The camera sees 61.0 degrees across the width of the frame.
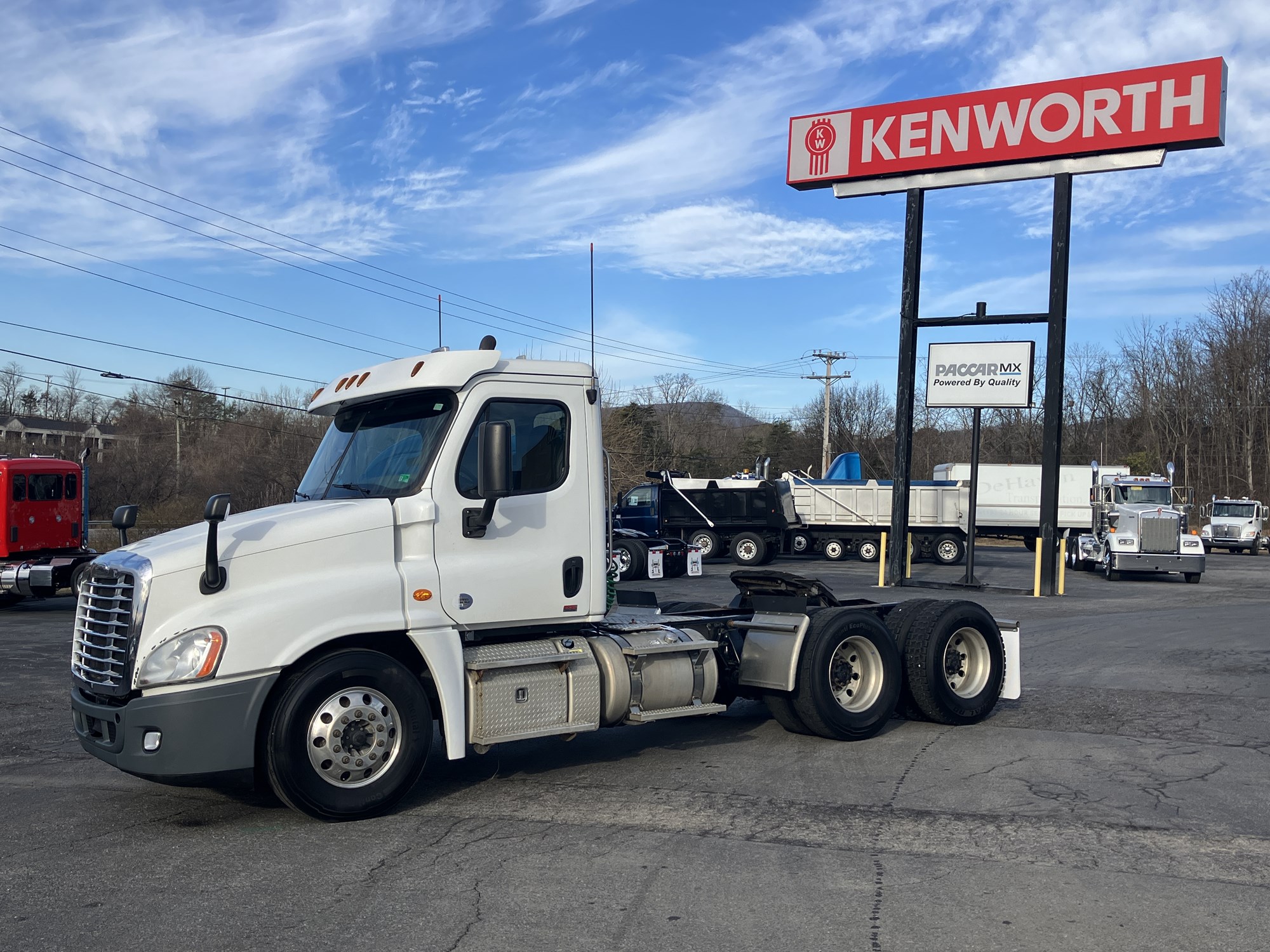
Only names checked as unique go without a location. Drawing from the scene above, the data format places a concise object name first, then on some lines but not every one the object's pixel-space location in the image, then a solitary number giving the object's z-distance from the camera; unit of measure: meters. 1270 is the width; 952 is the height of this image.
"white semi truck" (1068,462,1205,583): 27.69
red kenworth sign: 21.39
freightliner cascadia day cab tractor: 5.61
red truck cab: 18.75
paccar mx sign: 23.52
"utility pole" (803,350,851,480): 64.62
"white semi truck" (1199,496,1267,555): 46.12
